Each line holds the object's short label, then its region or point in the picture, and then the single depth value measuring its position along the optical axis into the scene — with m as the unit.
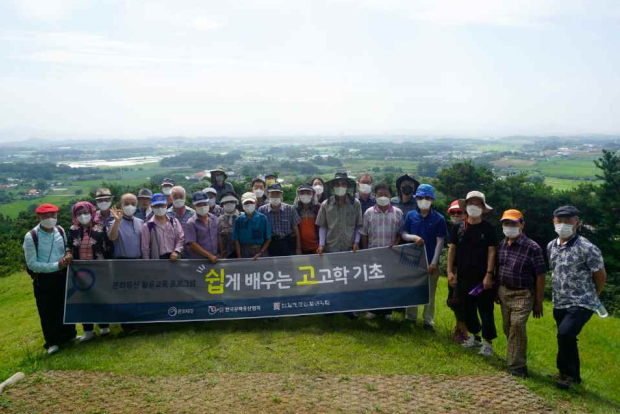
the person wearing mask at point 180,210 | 6.91
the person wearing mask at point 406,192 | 6.74
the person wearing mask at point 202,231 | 6.43
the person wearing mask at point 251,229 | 6.58
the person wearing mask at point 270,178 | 9.08
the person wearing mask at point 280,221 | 6.72
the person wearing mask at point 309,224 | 6.96
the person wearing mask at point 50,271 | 5.90
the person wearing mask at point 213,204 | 7.69
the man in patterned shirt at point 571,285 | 4.78
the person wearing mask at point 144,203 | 7.46
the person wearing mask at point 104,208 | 6.25
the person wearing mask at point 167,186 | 8.20
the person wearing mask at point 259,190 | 8.09
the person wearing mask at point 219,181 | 8.81
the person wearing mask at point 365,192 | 7.14
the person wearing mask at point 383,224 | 6.44
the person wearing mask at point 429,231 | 6.11
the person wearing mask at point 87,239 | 6.22
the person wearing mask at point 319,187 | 8.16
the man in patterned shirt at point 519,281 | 5.06
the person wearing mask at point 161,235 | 6.37
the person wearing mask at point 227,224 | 6.65
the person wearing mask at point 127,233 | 6.29
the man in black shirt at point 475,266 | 5.41
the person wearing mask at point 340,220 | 6.61
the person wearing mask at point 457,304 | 5.75
